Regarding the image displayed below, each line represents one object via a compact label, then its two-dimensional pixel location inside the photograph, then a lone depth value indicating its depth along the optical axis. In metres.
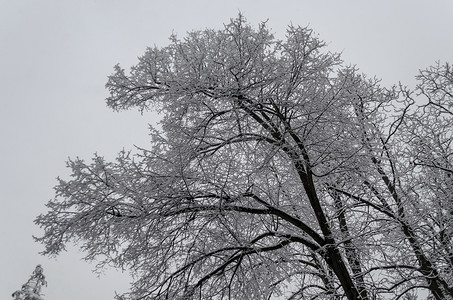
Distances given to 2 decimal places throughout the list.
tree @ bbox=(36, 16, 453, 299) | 5.10
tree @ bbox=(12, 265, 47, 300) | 17.28
